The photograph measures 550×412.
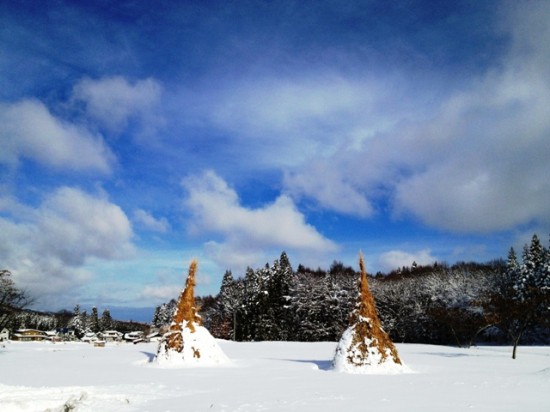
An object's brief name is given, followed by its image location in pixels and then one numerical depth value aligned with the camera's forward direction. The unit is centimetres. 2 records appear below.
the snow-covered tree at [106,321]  9656
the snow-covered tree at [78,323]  8651
